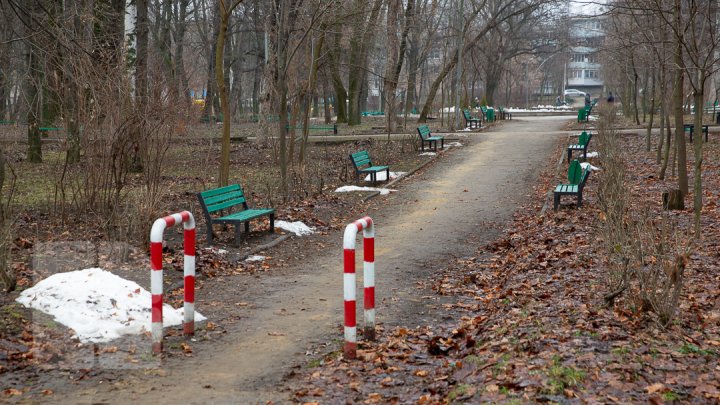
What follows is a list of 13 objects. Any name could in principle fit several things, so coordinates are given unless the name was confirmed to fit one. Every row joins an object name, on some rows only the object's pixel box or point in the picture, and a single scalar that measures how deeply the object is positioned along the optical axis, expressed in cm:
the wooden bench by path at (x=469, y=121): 3519
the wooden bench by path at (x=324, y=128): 3357
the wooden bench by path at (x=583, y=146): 2138
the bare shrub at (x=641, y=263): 638
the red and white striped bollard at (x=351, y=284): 639
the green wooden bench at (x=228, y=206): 1116
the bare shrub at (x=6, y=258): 802
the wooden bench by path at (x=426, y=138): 2546
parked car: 8979
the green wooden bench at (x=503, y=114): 4448
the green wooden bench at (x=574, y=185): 1385
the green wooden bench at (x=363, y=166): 1812
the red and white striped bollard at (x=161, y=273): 651
